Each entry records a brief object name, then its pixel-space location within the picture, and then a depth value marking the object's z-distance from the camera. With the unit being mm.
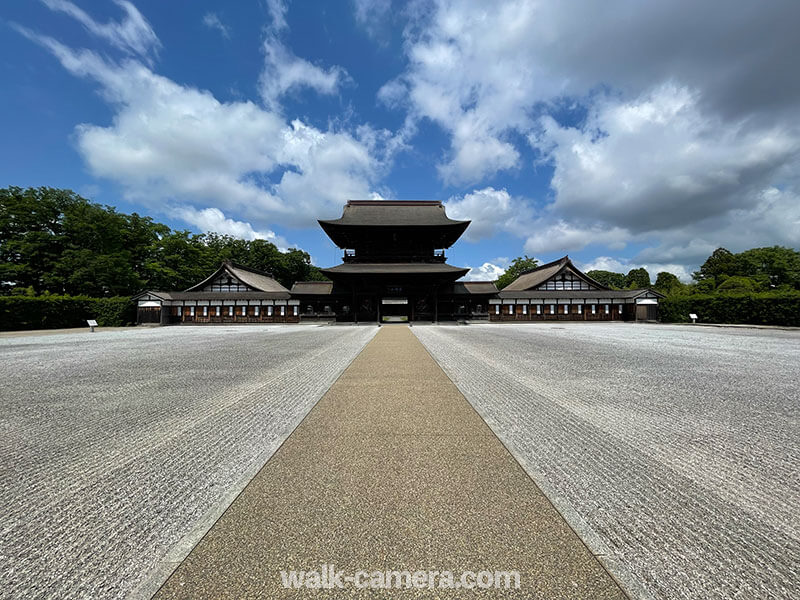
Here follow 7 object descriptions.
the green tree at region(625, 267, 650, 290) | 65688
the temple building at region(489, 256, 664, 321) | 32562
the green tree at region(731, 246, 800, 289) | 42500
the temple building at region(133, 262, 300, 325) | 31453
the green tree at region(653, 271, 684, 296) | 46156
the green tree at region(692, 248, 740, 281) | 47906
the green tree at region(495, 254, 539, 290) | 57219
